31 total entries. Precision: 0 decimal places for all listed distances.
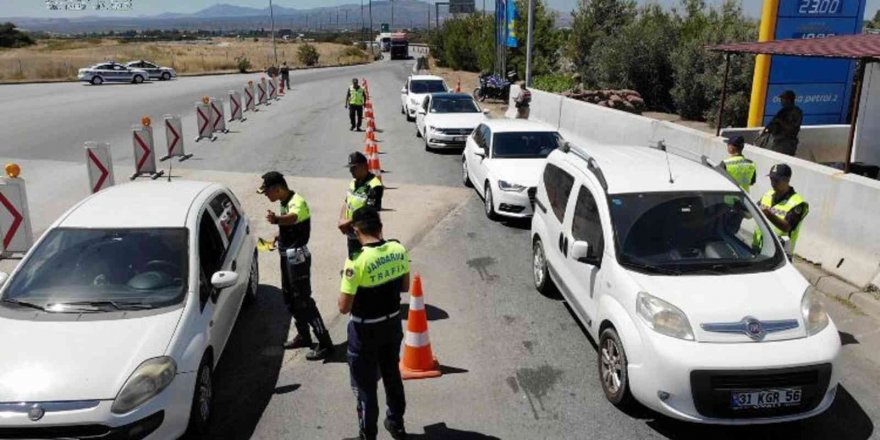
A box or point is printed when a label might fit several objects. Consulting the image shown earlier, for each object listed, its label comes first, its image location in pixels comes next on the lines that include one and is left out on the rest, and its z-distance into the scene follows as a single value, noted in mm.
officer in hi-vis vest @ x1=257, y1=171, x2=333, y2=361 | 6254
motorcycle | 30797
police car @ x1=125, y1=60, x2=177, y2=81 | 47394
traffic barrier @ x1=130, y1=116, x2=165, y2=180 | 14508
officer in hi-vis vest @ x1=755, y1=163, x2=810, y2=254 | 6723
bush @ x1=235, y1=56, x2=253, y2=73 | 60291
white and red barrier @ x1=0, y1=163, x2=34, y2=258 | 9195
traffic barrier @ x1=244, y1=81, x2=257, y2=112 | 28011
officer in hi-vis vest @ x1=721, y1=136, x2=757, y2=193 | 8555
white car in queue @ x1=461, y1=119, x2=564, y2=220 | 11031
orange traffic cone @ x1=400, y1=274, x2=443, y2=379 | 6102
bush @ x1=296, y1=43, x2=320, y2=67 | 73062
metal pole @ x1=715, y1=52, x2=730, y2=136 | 11558
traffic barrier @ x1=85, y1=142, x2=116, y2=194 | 11648
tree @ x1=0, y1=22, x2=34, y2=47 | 82956
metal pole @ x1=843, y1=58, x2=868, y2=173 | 8586
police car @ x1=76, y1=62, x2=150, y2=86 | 44625
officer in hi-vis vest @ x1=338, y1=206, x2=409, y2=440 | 4617
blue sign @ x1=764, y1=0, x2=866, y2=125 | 14328
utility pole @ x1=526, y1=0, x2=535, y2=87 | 23141
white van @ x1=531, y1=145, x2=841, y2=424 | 4887
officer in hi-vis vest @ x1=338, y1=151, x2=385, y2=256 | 7016
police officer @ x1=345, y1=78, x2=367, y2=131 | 21484
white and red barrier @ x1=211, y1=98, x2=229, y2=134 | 20647
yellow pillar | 14195
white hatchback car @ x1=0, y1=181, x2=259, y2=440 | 4383
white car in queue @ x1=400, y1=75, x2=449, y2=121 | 24250
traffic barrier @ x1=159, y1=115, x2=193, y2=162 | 16438
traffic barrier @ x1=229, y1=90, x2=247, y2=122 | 24133
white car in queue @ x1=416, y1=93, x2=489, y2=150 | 17828
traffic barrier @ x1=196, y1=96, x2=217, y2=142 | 19719
